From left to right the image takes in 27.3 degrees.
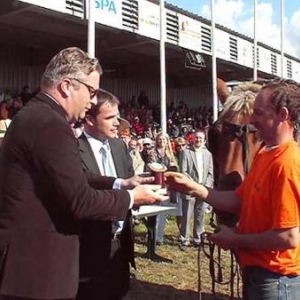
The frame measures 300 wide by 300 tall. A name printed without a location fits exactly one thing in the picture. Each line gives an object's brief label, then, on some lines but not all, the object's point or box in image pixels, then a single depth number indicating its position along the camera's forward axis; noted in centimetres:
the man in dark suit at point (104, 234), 338
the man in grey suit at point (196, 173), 944
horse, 388
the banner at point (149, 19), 1667
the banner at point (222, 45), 2176
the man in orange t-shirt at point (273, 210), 254
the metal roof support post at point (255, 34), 1972
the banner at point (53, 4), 1314
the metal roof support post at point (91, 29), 1058
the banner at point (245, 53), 2364
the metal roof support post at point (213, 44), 1673
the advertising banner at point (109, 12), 1471
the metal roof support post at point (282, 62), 2361
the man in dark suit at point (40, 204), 253
